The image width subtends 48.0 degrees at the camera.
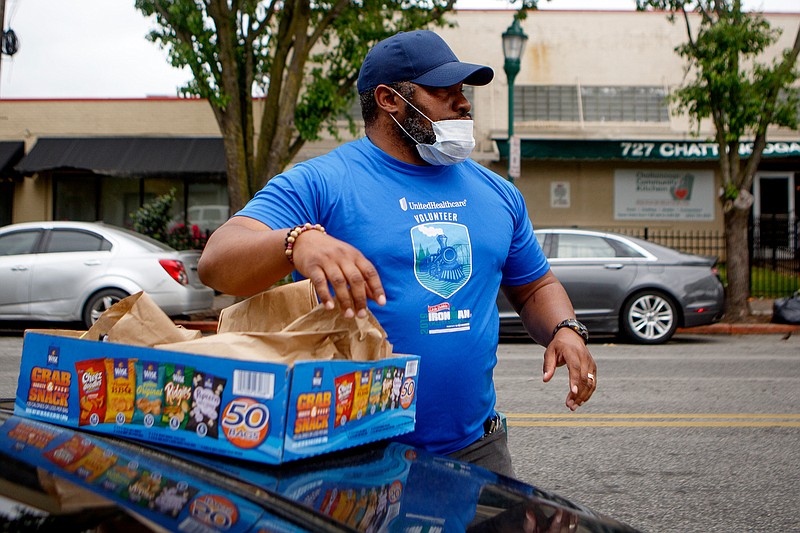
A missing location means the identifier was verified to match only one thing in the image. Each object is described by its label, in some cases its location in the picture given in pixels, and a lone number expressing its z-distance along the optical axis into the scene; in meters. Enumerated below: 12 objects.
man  2.31
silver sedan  12.49
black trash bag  14.00
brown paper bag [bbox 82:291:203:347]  1.93
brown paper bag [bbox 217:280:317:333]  2.13
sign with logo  22.94
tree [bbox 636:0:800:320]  13.67
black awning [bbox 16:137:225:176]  20.86
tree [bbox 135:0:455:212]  14.24
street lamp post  15.15
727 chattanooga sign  21.42
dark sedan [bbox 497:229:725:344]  12.45
